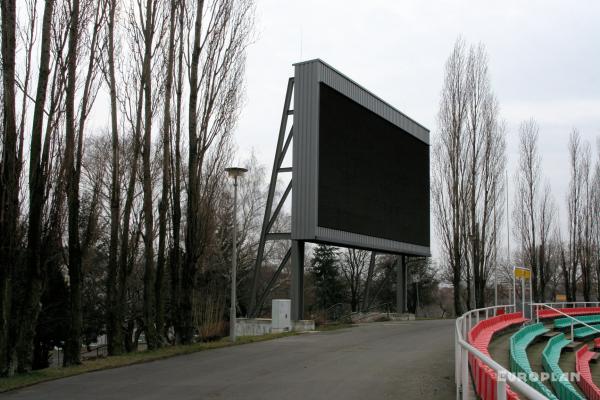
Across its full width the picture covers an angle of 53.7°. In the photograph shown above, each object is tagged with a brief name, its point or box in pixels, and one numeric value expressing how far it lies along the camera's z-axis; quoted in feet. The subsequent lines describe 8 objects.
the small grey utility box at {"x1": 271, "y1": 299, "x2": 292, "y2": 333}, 76.95
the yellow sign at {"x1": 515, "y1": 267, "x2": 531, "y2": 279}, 74.90
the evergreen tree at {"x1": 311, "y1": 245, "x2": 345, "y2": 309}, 170.30
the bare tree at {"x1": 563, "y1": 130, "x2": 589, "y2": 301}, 154.20
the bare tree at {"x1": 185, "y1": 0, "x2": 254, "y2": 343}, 56.65
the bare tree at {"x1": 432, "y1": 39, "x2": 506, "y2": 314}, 116.57
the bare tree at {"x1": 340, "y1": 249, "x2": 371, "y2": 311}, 194.49
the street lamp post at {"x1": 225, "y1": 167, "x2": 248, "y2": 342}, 58.44
